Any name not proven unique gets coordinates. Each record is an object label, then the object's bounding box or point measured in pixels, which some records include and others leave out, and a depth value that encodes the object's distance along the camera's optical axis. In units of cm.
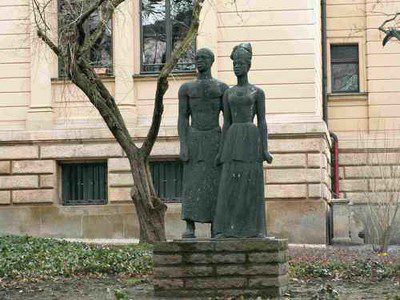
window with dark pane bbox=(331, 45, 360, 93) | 2948
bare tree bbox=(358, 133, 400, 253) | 2247
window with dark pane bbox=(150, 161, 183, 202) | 2548
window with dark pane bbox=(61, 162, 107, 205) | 2569
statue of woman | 1164
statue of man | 1195
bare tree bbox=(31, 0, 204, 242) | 1848
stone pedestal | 1147
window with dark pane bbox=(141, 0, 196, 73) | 2573
